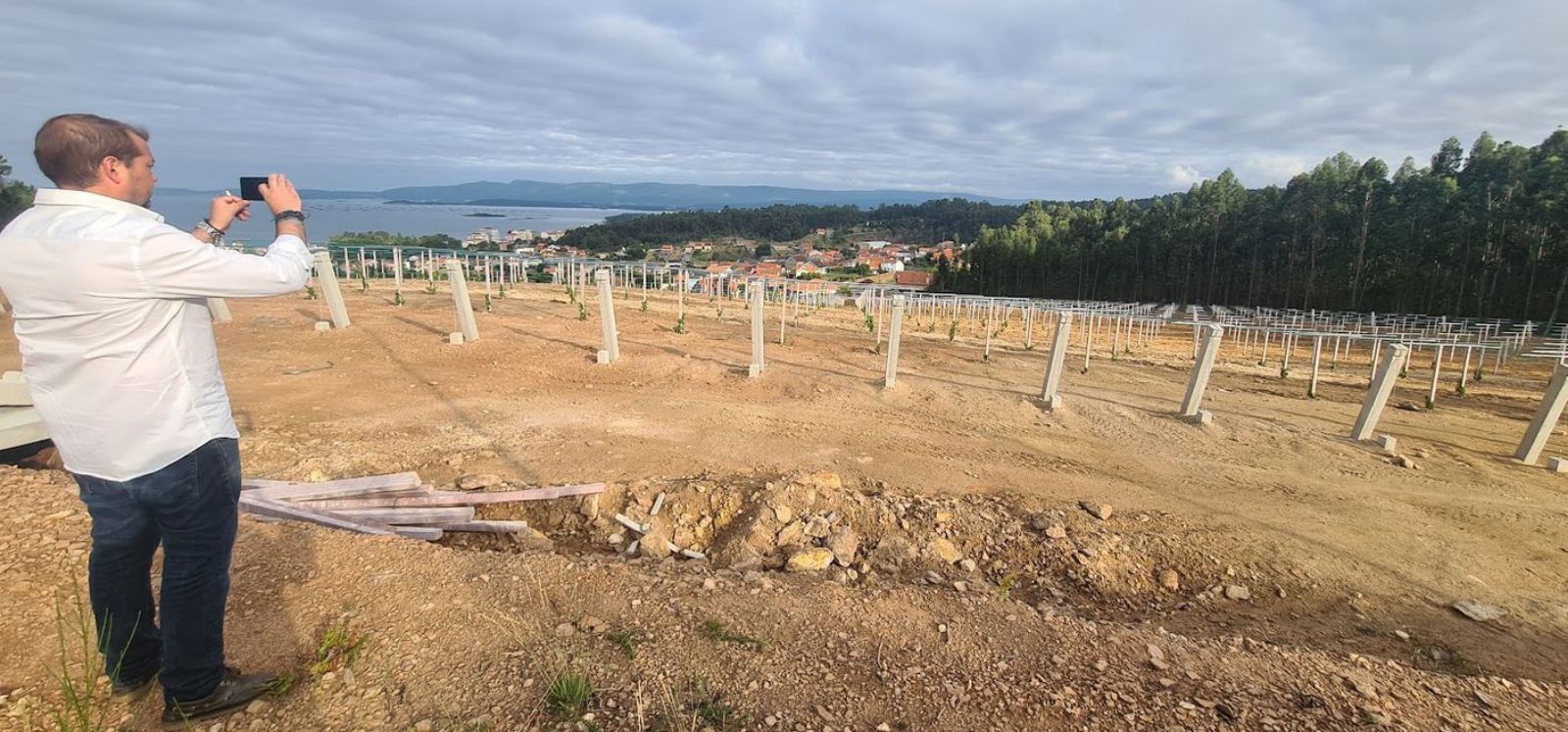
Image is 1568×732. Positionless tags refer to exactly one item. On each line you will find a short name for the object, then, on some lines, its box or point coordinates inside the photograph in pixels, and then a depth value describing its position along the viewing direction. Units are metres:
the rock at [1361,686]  3.15
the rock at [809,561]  4.88
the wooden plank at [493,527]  4.92
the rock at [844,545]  5.10
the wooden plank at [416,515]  4.65
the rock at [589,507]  5.56
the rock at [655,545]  5.06
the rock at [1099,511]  6.00
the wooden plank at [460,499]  4.82
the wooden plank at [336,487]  4.70
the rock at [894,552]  5.11
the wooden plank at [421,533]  4.59
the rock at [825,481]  6.01
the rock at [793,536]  5.22
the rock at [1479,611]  4.76
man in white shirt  2.04
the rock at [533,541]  4.82
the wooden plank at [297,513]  4.23
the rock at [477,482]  5.76
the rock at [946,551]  5.25
